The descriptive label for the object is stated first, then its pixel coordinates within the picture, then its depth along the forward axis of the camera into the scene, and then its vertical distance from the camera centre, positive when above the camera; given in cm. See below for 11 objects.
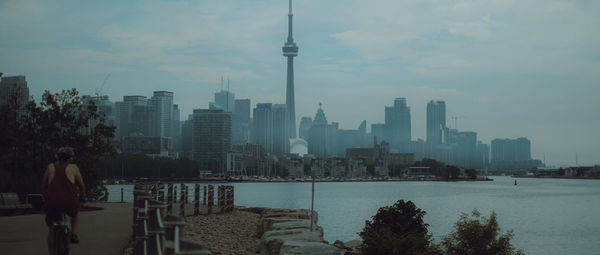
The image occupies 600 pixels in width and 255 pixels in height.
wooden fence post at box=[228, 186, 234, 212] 3366 -248
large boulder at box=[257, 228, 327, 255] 1725 -248
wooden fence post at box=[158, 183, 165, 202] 2202 -142
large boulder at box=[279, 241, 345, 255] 1540 -245
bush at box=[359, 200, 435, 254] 1733 -239
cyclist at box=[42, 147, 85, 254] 956 -55
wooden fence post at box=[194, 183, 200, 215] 2983 -223
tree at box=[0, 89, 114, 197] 3103 +112
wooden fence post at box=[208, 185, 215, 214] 3056 -211
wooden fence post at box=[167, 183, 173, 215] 2666 -174
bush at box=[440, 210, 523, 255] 1850 -265
